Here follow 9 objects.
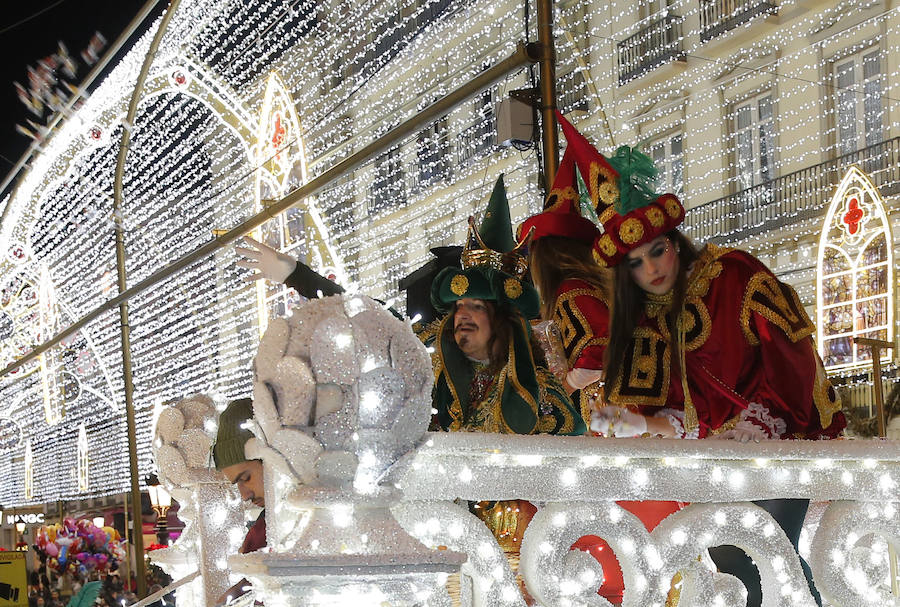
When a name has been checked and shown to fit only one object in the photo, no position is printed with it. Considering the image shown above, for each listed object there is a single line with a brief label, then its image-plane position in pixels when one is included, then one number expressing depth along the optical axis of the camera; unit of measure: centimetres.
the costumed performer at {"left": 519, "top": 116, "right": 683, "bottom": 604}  361
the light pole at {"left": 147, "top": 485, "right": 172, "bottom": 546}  1446
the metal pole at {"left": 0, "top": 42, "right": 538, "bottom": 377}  518
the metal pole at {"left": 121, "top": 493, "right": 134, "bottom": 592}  1880
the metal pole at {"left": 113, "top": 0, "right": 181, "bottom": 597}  1104
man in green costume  423
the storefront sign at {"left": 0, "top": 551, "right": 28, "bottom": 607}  1000
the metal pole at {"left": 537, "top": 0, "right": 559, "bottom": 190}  504
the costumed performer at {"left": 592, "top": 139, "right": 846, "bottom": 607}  323
